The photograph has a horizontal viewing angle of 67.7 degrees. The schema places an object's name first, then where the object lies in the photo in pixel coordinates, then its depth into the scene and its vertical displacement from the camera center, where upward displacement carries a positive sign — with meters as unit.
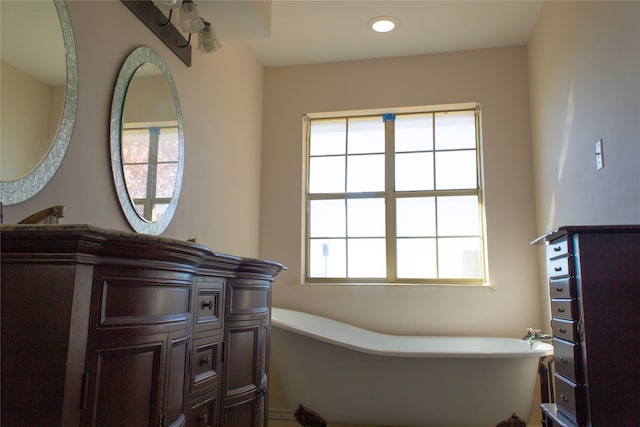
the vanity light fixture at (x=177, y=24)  2.05 +1.18
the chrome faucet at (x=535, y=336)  2.49 -0.24
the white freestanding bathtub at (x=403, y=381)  2.50 -0.50
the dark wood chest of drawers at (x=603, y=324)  1.40 -0.10
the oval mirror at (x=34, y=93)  1.37 +0.58
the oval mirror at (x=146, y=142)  1.95 +0.62
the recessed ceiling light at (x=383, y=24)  3.16 +1.76
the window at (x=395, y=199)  3.50 +0.67
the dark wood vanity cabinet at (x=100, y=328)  0.87 -0.09
